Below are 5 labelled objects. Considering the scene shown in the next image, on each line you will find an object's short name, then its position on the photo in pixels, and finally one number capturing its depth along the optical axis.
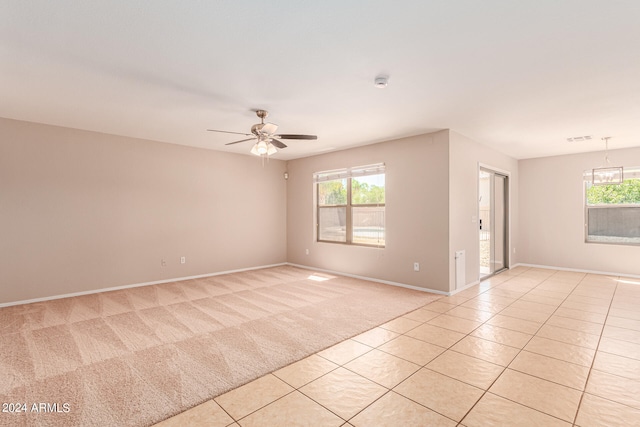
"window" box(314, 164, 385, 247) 5.39
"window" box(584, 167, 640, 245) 5.52
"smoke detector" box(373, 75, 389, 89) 2.69
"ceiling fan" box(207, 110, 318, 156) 3.47
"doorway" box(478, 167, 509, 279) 5.68
